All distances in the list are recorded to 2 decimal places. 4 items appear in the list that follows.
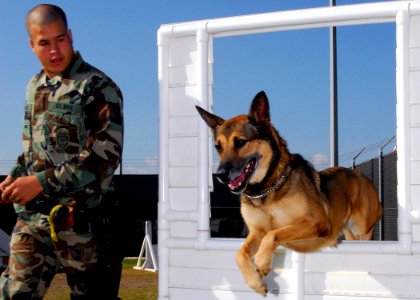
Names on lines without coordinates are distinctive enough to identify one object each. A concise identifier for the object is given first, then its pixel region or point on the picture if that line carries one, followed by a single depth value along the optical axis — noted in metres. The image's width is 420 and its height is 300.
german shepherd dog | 3.47
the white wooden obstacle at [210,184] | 3.56
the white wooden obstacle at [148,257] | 11.60
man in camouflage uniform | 3.44
